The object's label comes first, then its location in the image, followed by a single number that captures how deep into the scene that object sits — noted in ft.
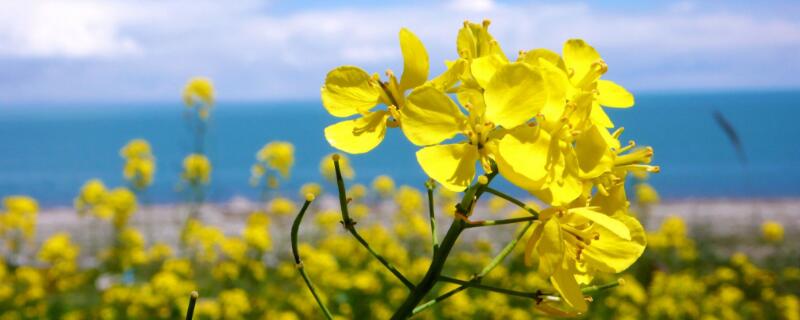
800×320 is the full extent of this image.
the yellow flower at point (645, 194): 27.50
